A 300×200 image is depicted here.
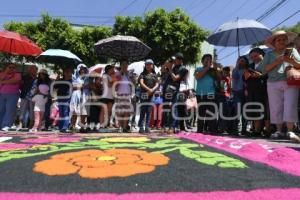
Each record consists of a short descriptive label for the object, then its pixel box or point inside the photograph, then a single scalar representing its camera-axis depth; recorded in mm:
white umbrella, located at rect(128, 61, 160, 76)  12002
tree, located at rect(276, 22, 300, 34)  37912
